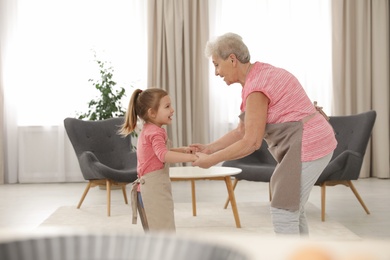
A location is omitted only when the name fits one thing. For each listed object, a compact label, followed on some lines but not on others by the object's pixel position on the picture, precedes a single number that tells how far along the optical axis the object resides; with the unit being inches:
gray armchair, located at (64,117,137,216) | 265.6
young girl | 142.5
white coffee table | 213.5
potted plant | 310.7
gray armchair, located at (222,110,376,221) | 228.1
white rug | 207.5
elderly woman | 116.3
